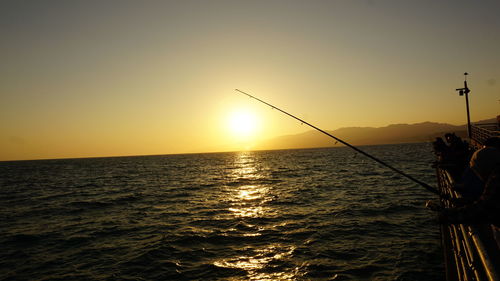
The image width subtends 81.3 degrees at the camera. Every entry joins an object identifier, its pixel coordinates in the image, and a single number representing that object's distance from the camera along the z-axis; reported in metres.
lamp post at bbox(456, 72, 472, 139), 27.73
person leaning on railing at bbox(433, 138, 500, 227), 3.15
